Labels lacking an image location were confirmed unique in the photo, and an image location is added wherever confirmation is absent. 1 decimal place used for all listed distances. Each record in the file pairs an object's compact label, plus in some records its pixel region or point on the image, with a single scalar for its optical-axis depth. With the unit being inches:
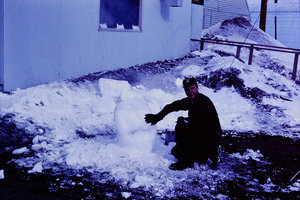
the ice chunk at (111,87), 368.2
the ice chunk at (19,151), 224.2
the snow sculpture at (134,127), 227.8
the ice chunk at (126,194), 173.2
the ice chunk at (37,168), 198.8
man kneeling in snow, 209.6
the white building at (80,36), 322.0
